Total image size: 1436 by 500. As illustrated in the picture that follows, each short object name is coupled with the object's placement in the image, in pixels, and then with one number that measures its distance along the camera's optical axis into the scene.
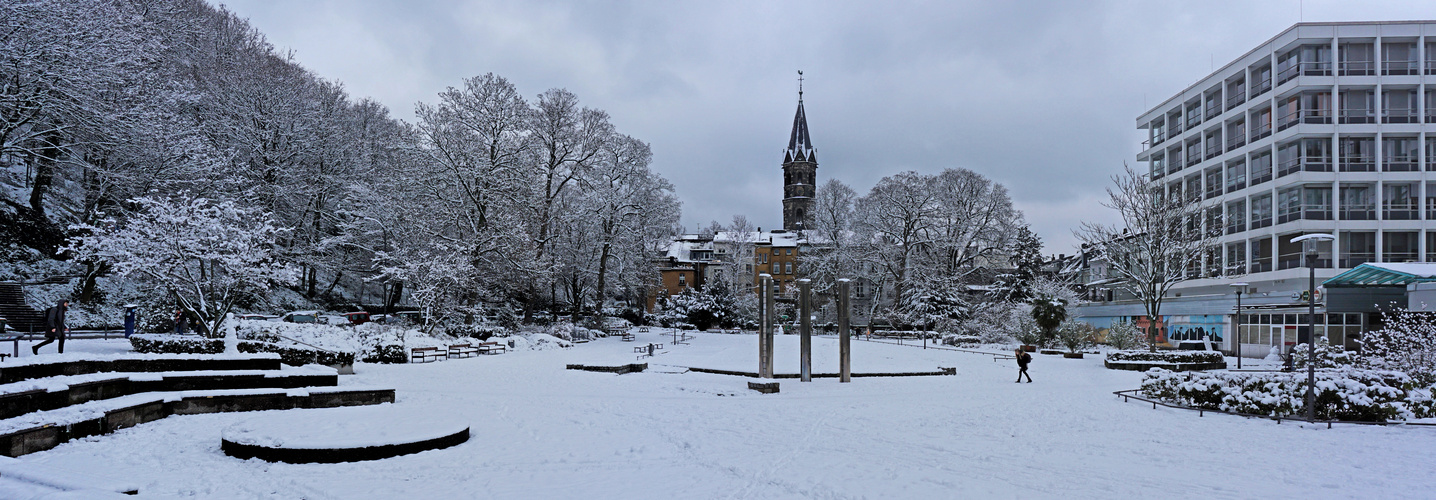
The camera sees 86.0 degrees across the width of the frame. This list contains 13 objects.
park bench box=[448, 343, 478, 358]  27.88
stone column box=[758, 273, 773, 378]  20.80
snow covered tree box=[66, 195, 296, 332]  20.70
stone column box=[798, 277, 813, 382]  21.06
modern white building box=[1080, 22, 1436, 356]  38.84
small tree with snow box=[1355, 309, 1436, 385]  18.14
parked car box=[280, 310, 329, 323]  31.69
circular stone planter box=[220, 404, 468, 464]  10.02
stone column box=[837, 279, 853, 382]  21.81
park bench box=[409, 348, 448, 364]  26.01
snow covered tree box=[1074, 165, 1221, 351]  33.09
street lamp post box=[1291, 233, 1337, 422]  14.27
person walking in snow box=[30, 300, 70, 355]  16.73
